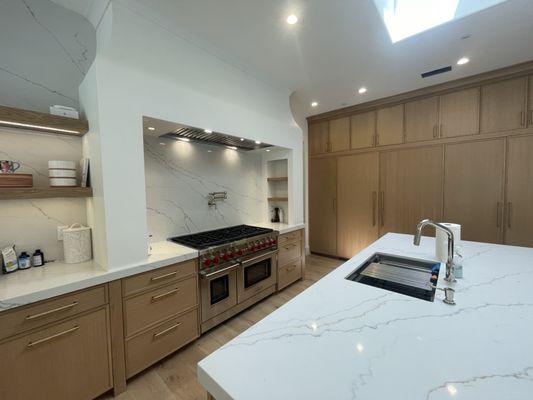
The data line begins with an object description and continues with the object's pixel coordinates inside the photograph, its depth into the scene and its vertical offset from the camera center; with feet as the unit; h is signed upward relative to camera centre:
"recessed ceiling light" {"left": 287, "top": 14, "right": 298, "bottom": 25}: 5.68 +4.55
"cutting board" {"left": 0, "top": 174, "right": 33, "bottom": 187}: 4.25 +0.34
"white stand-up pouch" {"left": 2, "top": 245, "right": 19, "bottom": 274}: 4.52 -1.32
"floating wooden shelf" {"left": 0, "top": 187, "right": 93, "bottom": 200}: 4.14 +0.09
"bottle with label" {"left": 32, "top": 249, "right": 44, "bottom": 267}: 4.97 -1.42
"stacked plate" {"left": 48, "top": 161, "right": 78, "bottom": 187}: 4.94 +0.53
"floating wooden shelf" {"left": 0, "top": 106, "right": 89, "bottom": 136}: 4.21 +1.57
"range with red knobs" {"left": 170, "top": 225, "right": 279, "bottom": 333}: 6.51 -2.49
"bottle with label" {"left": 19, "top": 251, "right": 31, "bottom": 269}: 4.78 -1.40
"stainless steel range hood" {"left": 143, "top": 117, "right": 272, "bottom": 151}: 6.17 +2.00
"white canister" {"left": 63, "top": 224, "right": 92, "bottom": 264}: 5.16 -1.14
